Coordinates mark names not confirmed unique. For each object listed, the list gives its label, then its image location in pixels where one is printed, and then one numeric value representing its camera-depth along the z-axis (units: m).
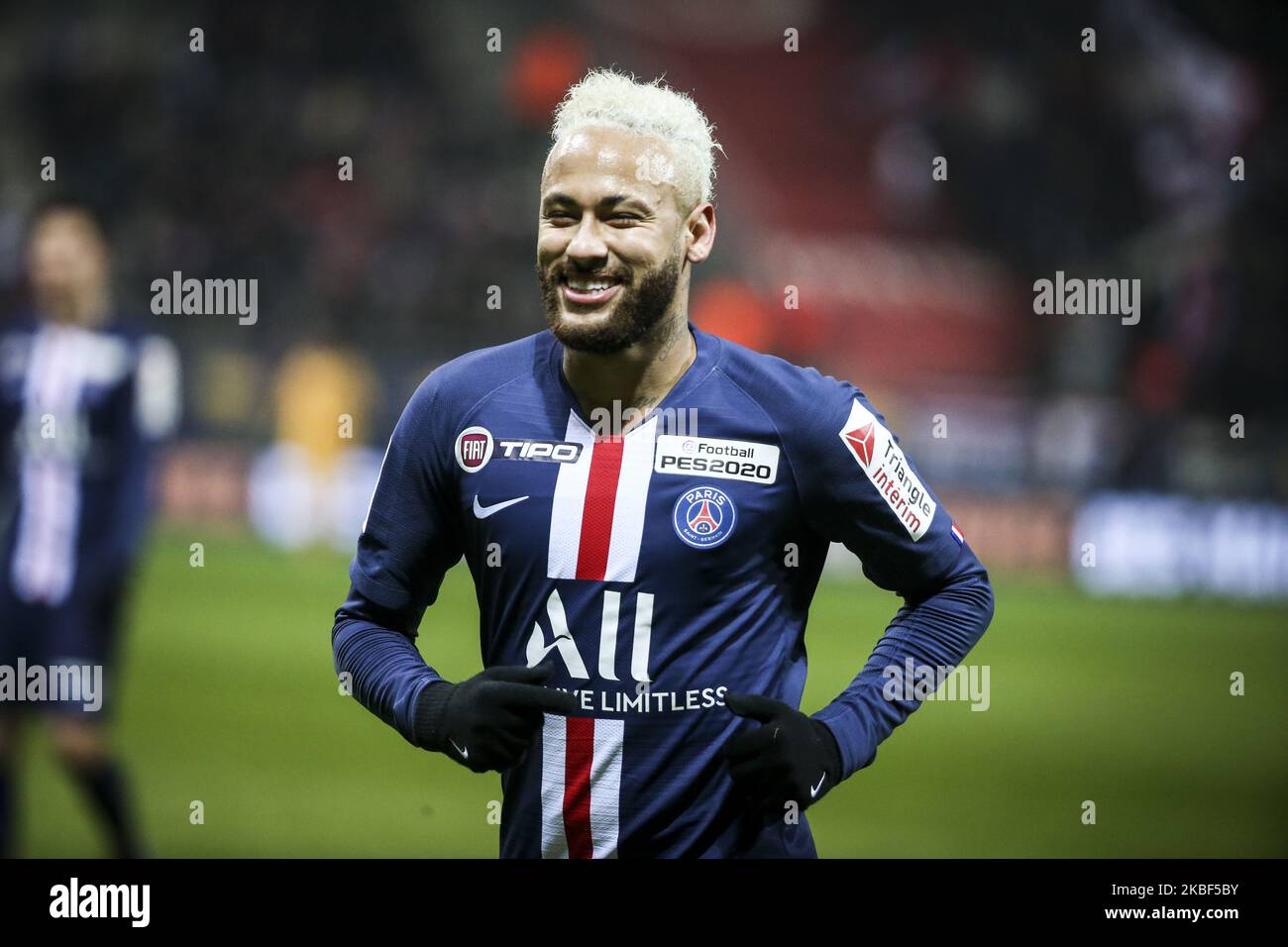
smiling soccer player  2.86
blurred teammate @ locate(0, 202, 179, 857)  5.73
